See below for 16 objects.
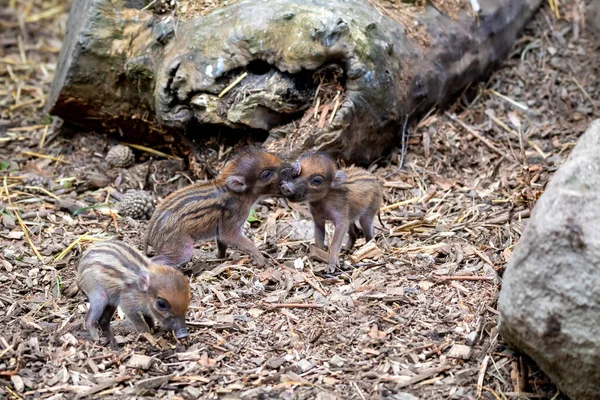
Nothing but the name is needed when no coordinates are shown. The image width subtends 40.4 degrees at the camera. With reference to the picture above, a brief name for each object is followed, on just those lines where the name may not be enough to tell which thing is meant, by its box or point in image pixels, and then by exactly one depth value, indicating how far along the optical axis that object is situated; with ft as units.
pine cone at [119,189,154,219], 27.04
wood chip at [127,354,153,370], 18.20
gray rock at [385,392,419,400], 17.12
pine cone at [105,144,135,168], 30.27
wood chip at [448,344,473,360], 18.26
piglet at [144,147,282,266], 23.32
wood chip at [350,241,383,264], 23.46
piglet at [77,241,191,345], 19.03
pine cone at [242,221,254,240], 26.12
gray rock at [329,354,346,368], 18.22
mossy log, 26.86
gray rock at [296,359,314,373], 18.13
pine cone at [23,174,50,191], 29.17
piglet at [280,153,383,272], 23.95
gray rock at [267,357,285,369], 18.29
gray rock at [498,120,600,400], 15.57
